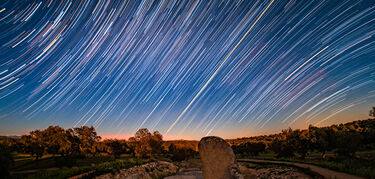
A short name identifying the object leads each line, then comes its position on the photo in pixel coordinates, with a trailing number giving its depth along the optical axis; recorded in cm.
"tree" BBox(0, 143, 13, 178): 1605
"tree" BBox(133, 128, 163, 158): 4509
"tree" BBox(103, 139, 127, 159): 5809
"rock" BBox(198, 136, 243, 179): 999
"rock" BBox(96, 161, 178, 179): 2019
